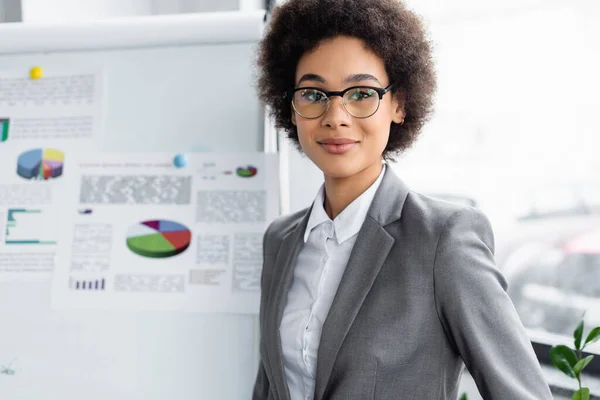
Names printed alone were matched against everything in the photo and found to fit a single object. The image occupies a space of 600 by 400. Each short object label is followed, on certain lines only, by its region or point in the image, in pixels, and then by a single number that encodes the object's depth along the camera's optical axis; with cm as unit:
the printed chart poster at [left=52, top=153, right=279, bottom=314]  127
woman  84
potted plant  105
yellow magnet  138
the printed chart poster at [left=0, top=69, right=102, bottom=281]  133
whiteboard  125
